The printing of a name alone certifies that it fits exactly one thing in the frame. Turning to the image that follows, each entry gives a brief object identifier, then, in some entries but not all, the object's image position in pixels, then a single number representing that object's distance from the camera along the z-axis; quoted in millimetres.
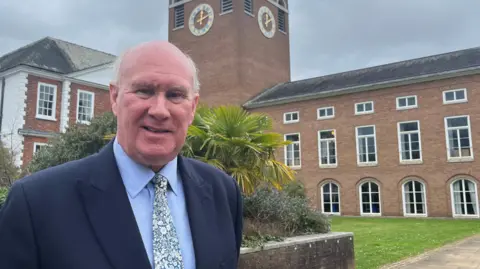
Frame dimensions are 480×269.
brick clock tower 34812
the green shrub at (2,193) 7669
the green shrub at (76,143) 13055
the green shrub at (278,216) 6869
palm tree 7012
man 1353
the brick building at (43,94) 19641
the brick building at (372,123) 23969
